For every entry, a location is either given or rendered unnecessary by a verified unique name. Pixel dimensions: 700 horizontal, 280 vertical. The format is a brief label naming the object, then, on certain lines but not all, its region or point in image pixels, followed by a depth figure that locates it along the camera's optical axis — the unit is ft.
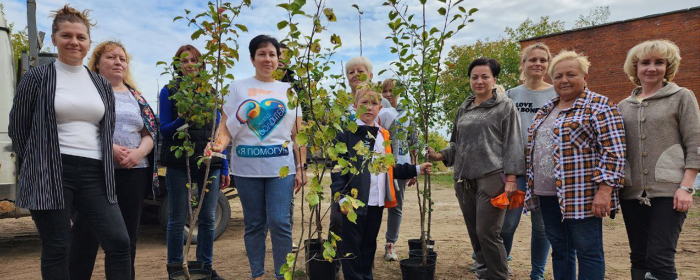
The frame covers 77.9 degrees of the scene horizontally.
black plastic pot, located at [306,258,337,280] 10.23
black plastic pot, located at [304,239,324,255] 11.49
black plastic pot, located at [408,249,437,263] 10.89
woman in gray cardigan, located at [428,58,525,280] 9.20
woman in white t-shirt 9.14
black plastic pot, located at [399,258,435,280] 9.96
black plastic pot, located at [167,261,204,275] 10.25
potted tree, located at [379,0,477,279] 9.28
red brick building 54.49
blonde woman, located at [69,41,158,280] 8.30
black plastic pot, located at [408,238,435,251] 12.69
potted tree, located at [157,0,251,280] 7.88
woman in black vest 10.32
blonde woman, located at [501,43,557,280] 10.55
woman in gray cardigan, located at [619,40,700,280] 7.12
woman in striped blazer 6.72
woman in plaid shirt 7.41
